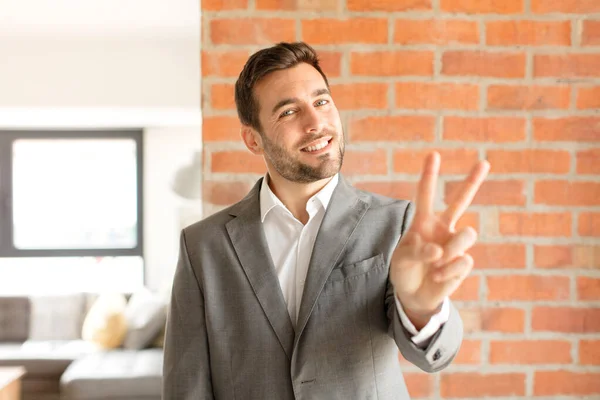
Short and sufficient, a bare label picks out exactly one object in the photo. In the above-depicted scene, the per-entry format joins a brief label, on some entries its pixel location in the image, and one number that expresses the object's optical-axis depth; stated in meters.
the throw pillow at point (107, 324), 4.80
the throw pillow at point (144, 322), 4.79
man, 1.26
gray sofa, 4.17
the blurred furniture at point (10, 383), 3.72
